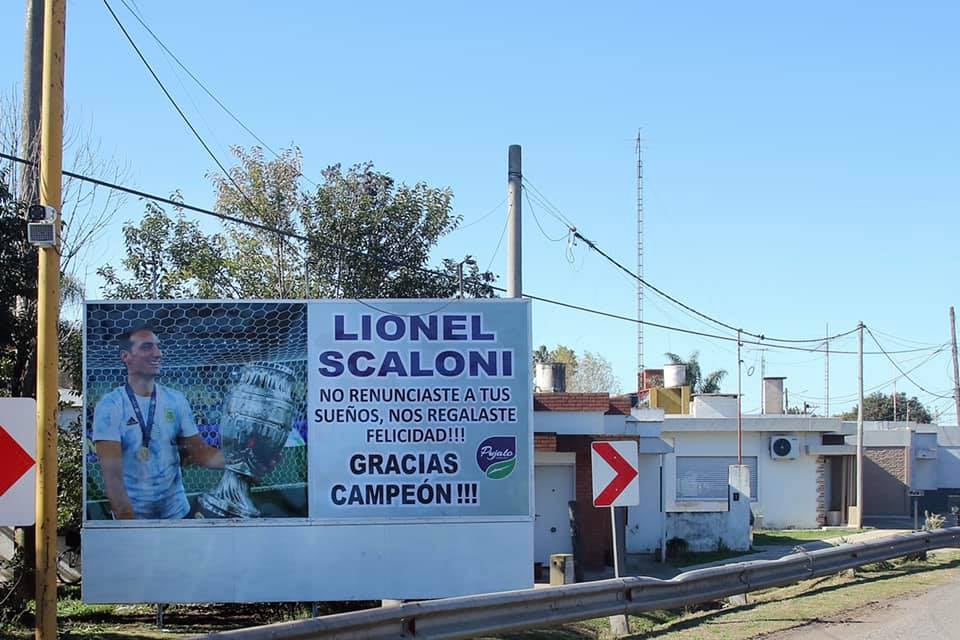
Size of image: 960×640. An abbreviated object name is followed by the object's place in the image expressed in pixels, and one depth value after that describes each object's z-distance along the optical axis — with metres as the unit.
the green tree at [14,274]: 14.33
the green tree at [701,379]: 74.50
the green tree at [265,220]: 26.00
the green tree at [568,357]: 86.69
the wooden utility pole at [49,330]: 9.42
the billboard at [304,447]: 14.95
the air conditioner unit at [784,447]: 40.53
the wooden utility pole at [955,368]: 62.06
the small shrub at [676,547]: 29.19
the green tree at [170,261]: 24.97
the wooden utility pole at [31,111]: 15.18
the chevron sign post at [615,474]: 13.52
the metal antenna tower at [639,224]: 41.46
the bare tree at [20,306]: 14.54
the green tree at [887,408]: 89.61
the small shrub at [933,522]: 26.44
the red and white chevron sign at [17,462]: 8.10
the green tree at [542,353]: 76.30
